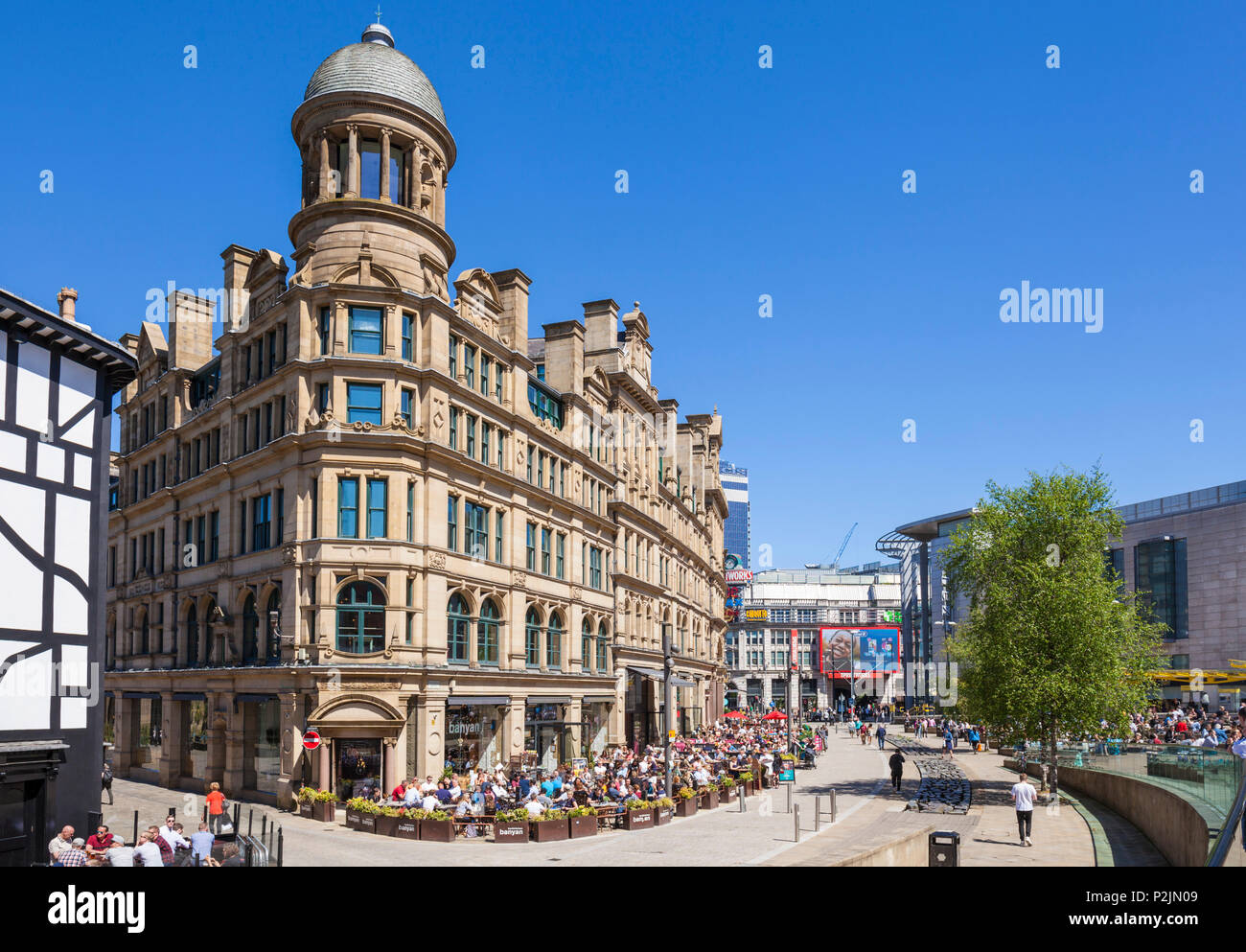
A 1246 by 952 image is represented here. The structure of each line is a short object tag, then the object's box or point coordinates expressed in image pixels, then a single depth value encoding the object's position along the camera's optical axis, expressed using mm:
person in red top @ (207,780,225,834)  25453
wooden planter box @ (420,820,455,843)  26547
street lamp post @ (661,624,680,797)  32594
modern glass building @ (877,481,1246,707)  107875
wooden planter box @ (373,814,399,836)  27625
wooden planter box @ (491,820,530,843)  26297
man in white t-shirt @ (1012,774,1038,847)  26234
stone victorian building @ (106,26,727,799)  34500
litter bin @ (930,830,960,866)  20781
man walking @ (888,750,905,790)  39000
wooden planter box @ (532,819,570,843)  26438
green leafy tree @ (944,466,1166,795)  36969
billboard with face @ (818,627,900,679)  135625
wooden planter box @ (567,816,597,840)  26938
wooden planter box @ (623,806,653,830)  28531
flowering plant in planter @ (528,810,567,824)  26516
